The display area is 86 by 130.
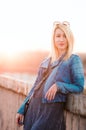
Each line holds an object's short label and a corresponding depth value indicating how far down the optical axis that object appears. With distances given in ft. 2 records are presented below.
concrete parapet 11.70
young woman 11.49
